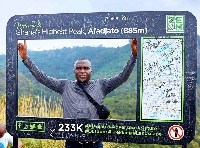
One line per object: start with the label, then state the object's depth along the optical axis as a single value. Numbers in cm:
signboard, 322
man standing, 329
